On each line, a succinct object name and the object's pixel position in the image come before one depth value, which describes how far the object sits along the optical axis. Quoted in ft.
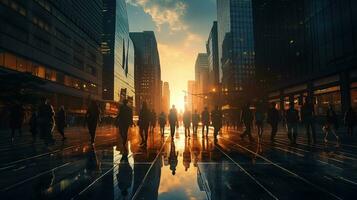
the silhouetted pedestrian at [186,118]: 65.16
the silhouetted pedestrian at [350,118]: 58.70
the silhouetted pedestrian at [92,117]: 40.51
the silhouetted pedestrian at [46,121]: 41.37
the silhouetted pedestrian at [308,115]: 42.68
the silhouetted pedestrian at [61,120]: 50.14
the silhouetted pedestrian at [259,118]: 50.14
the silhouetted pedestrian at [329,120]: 48.27
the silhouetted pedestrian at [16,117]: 50.21
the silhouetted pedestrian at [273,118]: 47.96
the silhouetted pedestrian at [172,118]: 53.50
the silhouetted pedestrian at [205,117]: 60.41
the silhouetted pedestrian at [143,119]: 42.70
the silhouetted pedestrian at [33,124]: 51.11
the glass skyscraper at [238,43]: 427.74
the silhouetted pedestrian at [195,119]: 71.83
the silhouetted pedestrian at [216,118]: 51.06
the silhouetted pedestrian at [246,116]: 50.08
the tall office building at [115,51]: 340.18
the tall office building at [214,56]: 569.23
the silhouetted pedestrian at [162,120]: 65.36
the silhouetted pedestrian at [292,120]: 42.39
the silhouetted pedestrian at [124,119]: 36.97
